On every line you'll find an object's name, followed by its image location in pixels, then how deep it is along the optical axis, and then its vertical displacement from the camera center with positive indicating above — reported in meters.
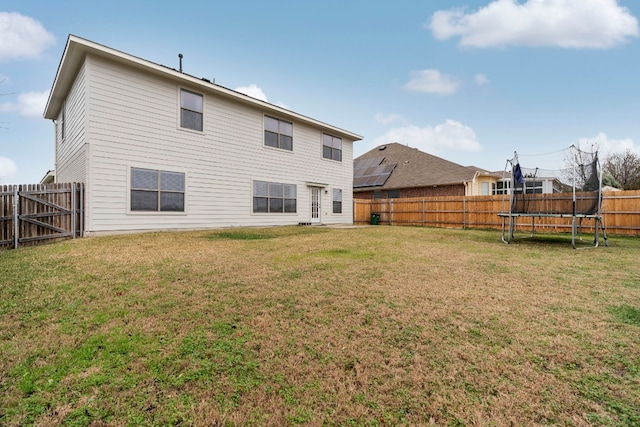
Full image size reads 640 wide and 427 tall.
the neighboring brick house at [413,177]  19.88 +2.49
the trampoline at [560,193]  8.13 +0.62
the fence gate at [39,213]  7.05 -0.17
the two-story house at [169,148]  8.55 +2.21
